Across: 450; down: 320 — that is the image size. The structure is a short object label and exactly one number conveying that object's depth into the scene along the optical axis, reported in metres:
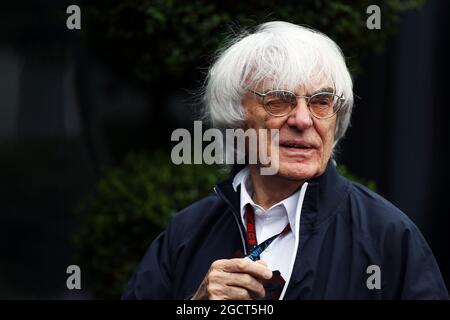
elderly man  5.11
